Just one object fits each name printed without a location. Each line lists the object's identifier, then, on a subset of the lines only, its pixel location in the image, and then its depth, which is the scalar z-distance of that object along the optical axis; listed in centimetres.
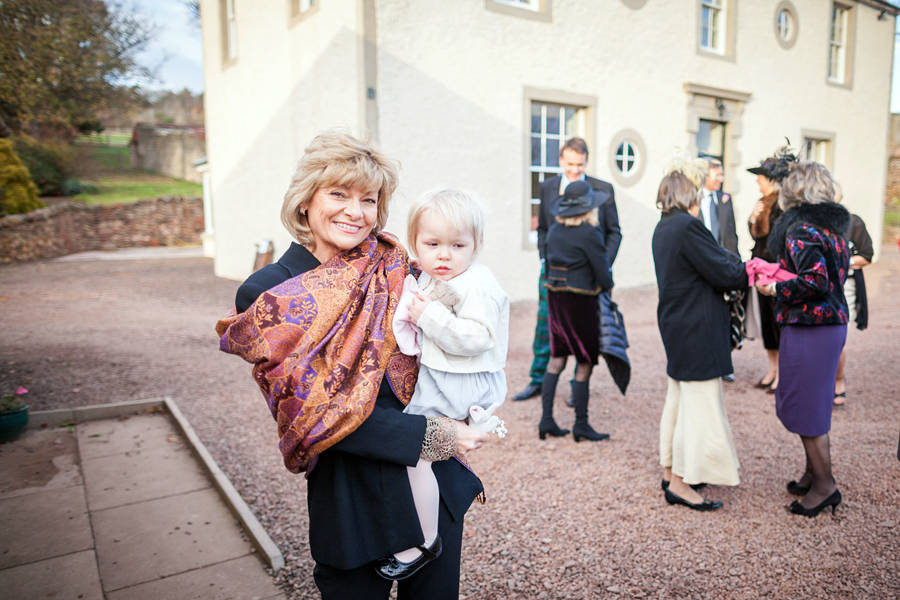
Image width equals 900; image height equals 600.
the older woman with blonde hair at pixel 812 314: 304
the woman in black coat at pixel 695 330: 311
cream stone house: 912
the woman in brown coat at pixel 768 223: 384
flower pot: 442
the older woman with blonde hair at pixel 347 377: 138
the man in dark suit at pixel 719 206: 574
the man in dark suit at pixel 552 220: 503
